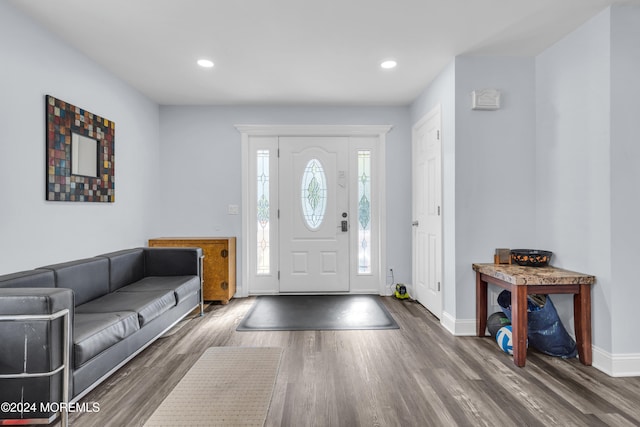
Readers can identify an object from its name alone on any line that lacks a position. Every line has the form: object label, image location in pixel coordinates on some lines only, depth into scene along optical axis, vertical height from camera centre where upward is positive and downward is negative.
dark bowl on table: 2.82 -0.36
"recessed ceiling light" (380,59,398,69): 3.16 +1.44
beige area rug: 1.80 -1.07
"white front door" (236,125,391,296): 4.50 +0.08
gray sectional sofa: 1.59 -0.64
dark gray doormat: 3.29 -1.06
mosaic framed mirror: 2.60 +0.54
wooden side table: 2.42 -0.59
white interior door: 3.46 +0.03
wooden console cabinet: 4.00 -0.62
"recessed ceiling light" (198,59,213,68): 3.12 +1.43
